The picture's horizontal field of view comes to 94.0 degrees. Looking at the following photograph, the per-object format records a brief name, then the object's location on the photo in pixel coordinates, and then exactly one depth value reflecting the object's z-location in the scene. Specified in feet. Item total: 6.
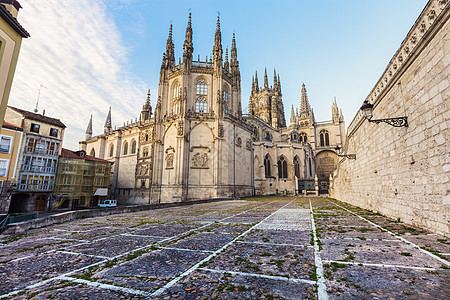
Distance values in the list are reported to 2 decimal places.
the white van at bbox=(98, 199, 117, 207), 98.63
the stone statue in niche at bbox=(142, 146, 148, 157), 102.82
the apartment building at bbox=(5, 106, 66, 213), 74.33
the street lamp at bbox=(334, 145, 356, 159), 41.11
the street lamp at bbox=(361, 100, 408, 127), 20.33
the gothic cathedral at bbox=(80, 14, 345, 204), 84.23
